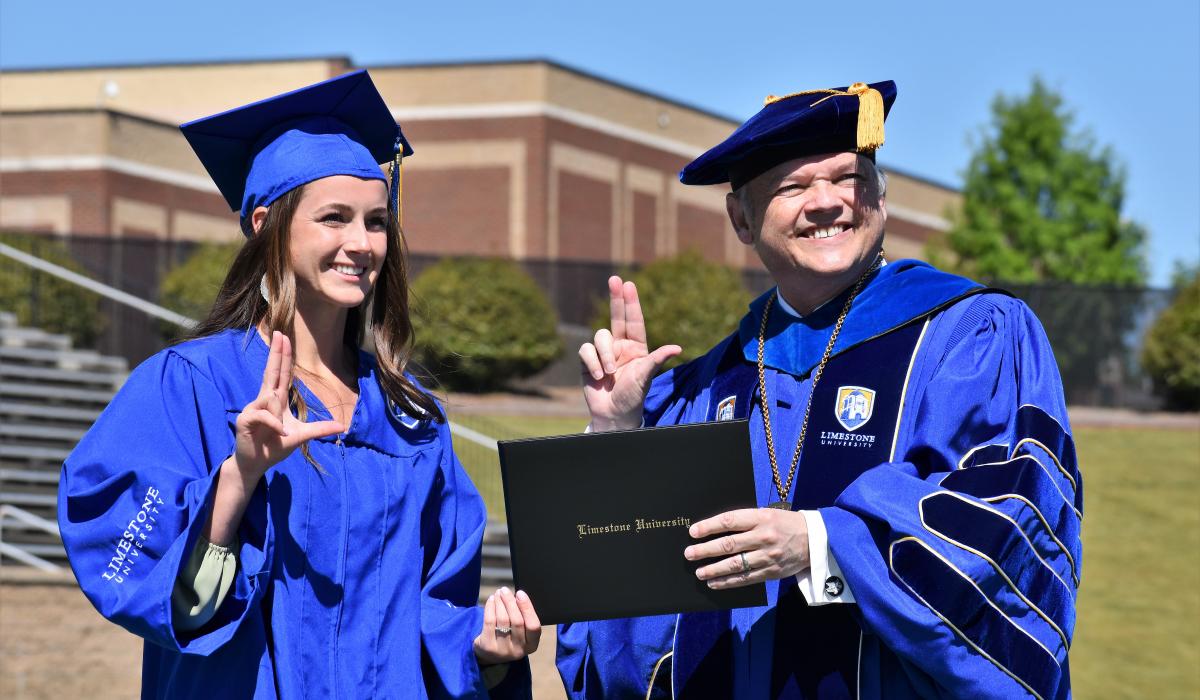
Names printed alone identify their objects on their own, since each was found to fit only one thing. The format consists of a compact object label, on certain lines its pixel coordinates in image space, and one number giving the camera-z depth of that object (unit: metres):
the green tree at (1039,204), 35.34
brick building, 32.50
